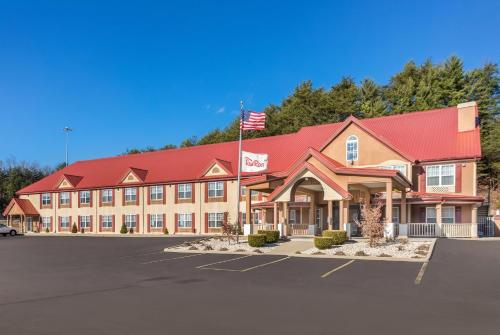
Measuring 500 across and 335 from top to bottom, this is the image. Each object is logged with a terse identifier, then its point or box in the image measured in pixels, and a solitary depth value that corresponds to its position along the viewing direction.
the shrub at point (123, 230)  49.44
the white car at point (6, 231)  50.25
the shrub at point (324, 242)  22.77
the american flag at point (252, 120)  29.72
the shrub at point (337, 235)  23.66
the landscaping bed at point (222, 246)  24.45
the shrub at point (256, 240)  25.12
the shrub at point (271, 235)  26.53
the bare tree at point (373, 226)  22.42
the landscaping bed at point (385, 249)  20.04
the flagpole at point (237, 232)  26.71
